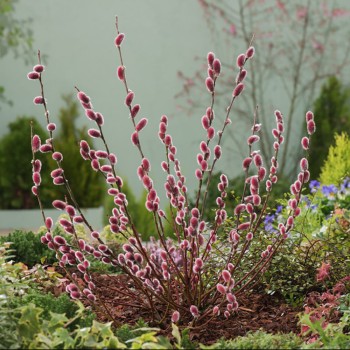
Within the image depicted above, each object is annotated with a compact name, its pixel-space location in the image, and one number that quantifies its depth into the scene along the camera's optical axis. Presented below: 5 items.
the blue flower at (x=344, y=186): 5.53
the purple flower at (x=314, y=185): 5.96
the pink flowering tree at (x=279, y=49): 11.71
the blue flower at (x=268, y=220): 5.29
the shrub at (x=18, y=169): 9.71
